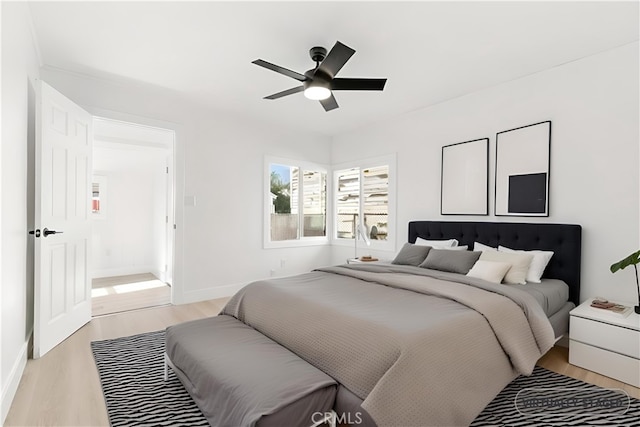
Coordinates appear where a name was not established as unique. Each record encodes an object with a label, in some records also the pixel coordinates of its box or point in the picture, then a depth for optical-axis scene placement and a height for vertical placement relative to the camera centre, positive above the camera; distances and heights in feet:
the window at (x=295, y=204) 16.56 +0.30
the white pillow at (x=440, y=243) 12.03 -1.20
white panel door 8.42 -0.39
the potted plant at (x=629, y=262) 7.46 -1.12
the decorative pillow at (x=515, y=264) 8.95 -1.44
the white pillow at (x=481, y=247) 10.90 -1.20
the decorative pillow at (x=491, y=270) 8.86 -1.62
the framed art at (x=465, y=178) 11.85 +1.29
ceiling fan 7.69 +3.38
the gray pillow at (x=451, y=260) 10.03 -1.55
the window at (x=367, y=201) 15.58 +0.50
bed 4.79 -2.21
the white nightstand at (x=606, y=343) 7.19 -3.00
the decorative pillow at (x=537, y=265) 9.26 -1.50
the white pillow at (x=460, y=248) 11.53 -1.30
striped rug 6.04 -3.88
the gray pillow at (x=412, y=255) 11.60 -1.60
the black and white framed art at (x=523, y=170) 10.21 +1.41
